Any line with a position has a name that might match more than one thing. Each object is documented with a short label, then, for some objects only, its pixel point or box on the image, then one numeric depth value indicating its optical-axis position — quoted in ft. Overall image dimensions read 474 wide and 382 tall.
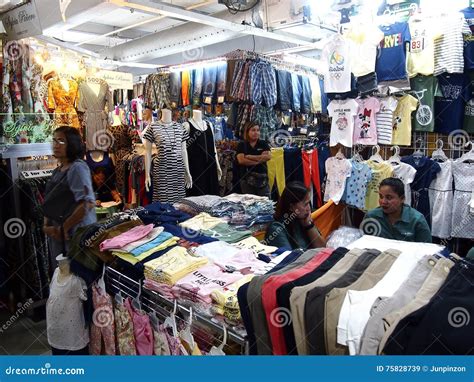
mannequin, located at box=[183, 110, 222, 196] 16.88
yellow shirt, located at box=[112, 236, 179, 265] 7.11
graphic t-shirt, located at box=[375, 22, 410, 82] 12.95
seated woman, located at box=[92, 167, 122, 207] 18.16
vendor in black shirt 16.30
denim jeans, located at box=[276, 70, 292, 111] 18.90
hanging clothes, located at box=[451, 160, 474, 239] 12.50
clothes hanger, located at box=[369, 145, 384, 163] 14.02
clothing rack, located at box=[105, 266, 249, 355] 5.40
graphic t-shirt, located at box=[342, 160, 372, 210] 13.83
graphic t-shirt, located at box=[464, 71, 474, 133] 12.74
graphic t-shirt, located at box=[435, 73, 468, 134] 12.84
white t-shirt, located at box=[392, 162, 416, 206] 13.12
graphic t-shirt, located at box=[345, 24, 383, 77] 13.37
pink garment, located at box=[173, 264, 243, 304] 5.80
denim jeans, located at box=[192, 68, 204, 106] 19.30
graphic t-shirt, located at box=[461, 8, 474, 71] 12.12
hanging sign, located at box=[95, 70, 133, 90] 19.10
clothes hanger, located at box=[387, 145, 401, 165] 13.58
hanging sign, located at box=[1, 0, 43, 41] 11.19
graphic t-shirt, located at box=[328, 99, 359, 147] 14.33
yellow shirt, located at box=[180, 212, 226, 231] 8.66
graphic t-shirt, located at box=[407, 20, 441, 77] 12.53
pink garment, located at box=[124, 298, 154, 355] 6.75
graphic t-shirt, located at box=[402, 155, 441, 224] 12.99
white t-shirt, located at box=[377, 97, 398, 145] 13.58
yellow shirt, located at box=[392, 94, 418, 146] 13.33
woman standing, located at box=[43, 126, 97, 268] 10.06
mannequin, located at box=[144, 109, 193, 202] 15.20
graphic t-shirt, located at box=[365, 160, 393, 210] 13.50
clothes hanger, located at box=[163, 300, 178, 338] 6.04
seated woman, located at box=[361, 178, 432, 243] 10.02
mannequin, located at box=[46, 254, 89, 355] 8.11
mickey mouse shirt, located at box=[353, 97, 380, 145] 13.98
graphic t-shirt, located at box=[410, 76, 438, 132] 13.04
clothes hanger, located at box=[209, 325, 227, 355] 5.31
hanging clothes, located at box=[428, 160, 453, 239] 12.75
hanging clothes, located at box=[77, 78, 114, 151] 17.46
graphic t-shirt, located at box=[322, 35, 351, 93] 13.99
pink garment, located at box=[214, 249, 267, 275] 6.31
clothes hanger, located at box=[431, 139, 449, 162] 13.21
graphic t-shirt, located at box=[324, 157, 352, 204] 14.23
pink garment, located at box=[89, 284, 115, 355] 7.72
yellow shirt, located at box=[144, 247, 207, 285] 6.29
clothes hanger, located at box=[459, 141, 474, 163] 12.53
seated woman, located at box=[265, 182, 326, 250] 9.34
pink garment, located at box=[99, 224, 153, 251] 7.50
